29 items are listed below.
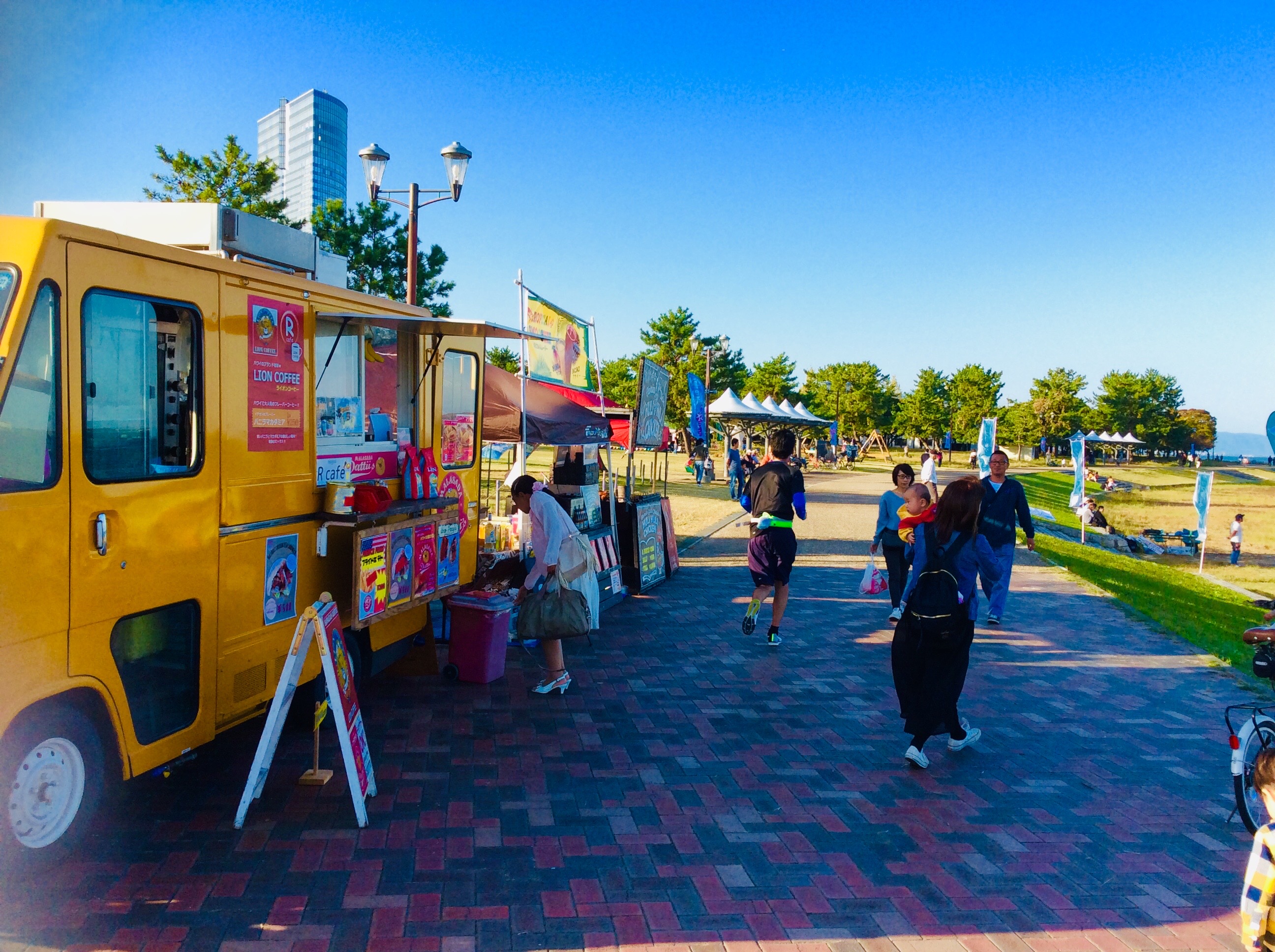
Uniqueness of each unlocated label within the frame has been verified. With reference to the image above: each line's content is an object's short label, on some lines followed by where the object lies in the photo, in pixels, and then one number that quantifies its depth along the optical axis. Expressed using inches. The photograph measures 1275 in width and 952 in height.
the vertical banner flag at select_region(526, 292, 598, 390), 362.0
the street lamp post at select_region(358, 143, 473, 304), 442.0
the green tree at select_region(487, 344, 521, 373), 1734.7
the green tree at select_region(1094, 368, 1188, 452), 3383.4
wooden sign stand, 158.4
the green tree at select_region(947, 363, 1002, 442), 2743.6
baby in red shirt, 208.4
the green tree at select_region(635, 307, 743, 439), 1854.1
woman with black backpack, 195.6
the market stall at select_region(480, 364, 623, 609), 328.5
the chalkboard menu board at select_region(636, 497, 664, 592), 406.9
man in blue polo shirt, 343.9
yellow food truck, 127.4
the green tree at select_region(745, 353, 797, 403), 2230.6
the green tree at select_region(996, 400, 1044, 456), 3041.3
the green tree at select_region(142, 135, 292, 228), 579.2
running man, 300.0
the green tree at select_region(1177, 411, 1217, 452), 3924.7
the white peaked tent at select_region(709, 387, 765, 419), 1097.4
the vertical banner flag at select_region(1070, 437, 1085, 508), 986.1
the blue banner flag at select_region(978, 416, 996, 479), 783.1
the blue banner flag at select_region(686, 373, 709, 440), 520.7
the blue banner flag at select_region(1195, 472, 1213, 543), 828.0
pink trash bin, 252.2
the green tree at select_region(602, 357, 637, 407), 1973.4
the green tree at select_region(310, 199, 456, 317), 681.0
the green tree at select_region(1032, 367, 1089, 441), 3009.4
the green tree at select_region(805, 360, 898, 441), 2529.5
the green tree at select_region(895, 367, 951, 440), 2723.9
